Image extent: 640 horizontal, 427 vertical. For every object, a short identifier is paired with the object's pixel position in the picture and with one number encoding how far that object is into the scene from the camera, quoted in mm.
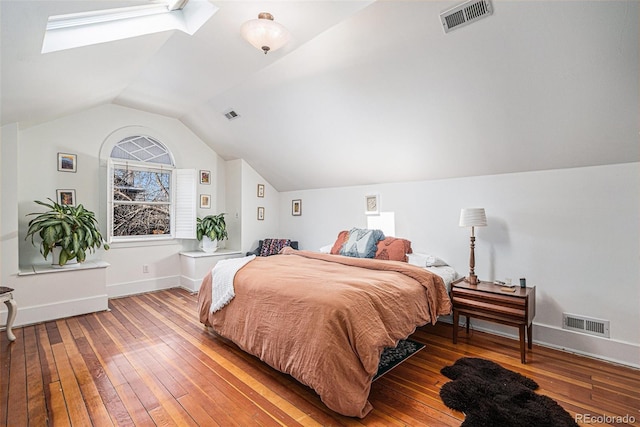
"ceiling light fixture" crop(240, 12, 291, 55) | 2016
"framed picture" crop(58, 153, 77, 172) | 3840
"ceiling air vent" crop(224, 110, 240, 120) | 4088
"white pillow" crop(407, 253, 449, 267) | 3288
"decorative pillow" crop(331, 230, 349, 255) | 3904
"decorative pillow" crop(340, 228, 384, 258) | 3555
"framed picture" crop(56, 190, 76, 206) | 3822
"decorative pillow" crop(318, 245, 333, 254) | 4184
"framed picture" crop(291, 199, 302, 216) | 5362
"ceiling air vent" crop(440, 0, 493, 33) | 1905
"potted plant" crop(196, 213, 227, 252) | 4855
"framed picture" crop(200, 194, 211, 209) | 5178
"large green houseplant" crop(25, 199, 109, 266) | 3322
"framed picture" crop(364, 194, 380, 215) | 4121
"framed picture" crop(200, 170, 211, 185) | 5204
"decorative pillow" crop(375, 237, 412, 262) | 3422
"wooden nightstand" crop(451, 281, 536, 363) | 2408
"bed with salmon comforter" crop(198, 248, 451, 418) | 1781
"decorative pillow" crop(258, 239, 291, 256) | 5145
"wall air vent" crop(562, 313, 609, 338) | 2490
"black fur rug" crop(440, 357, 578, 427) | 1685
